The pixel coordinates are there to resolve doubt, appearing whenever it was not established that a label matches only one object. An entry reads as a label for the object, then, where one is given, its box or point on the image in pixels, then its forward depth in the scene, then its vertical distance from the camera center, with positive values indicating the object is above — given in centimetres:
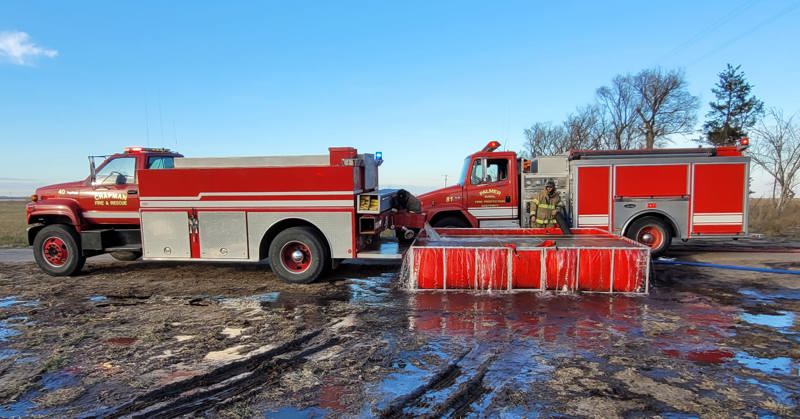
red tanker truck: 795 -37
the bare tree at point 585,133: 5138 +598
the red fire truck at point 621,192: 1004 -13
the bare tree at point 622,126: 5150 +666
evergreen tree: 3647 +600
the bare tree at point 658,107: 4906 +847
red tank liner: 713 -125
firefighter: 969 -40
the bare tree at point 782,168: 2247 +76
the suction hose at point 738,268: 880 -165
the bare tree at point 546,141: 5288 +547
